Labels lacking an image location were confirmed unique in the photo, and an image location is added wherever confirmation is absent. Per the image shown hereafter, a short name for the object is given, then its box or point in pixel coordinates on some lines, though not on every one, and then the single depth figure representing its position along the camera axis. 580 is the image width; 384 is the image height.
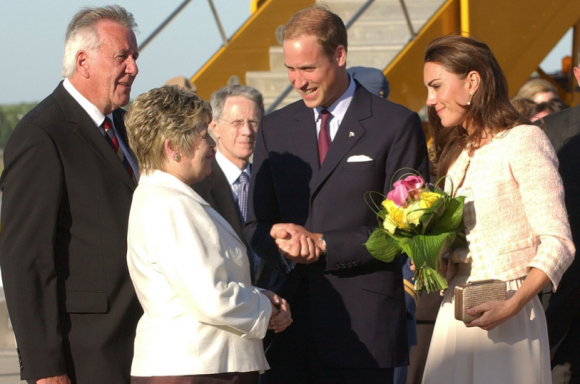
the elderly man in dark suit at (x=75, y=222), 6.57
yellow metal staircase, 16.83
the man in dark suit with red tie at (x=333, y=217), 7.14
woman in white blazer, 5.84
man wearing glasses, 10.27
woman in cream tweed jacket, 6.16
